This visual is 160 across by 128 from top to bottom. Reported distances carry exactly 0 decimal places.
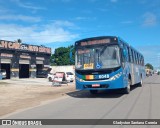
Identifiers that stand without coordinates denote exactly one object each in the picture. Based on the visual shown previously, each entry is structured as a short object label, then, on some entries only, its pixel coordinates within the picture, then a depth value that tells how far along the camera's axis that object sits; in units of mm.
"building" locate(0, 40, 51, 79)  25460
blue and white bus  8476
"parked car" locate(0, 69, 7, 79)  23811
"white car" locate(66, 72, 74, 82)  21350
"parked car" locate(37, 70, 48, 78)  29282
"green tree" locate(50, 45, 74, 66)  49353
